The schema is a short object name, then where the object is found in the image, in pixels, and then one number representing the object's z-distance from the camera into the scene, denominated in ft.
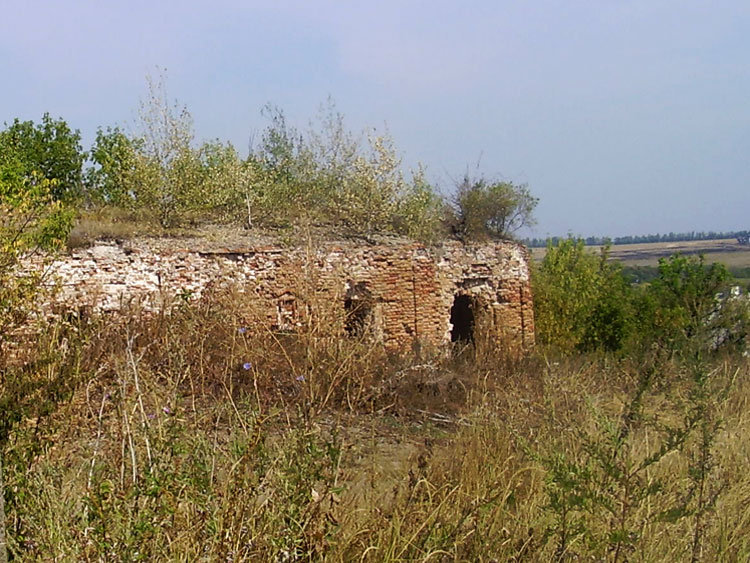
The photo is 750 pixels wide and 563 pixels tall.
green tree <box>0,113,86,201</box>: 63.72
